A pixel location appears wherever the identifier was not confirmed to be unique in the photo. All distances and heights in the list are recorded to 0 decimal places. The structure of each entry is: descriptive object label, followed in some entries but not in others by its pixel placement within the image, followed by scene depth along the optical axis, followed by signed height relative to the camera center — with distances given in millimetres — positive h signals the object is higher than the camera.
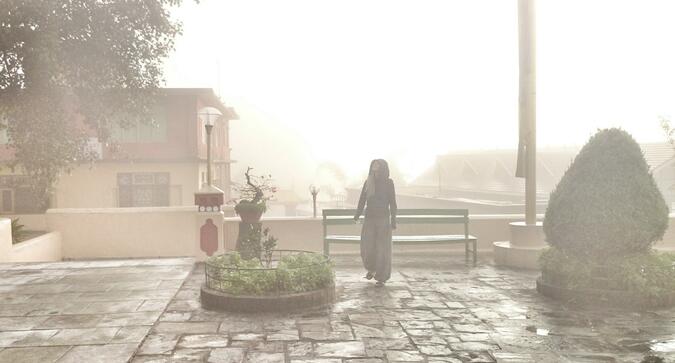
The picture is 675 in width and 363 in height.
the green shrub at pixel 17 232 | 12570 -1143
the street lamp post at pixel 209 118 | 12914 +1385
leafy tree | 9883 +2081
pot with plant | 9258 -418
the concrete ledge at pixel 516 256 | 9277 -1328
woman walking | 7988 -562
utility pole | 9602 +1149
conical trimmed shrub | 6738 -377
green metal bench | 9273 -763
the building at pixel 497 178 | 34344 -306
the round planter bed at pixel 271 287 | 6375 -1239
